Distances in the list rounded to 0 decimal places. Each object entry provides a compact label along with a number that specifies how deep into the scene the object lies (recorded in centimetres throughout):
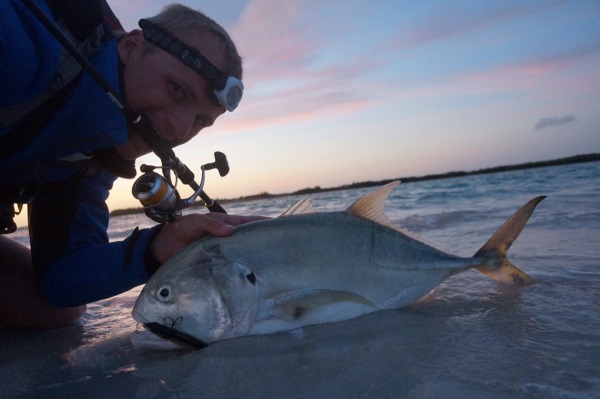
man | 63
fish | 63
